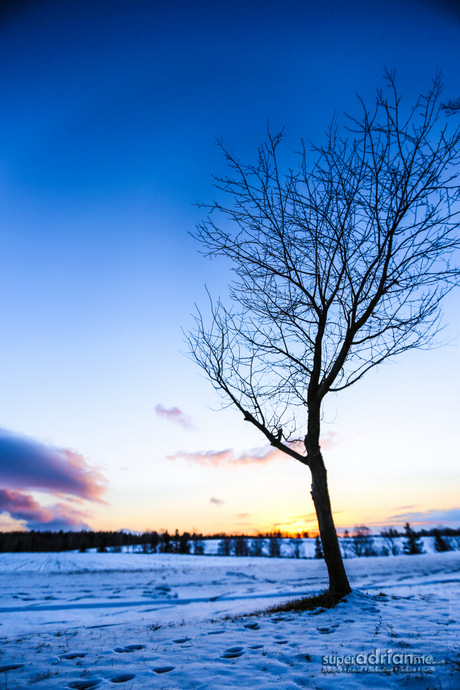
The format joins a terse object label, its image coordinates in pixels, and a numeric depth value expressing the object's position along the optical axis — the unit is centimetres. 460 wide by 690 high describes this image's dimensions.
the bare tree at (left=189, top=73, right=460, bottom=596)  527
